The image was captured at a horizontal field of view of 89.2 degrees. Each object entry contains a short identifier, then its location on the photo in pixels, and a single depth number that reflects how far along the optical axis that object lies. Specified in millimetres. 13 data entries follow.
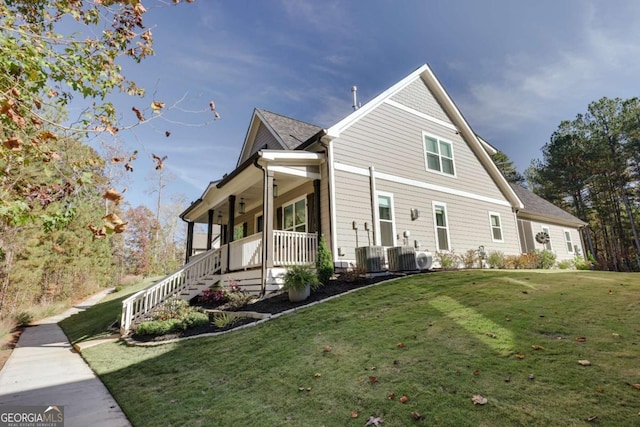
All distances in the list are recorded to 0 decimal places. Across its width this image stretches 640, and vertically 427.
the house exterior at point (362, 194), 9852
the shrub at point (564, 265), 14773
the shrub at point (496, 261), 12797
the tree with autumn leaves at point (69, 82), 2842
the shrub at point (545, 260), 13772
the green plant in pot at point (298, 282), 7629
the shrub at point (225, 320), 7332
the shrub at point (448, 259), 11486
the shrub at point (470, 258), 12225
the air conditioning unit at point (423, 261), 9820
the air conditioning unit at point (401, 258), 9641
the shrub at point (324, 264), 8859
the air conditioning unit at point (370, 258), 9117
